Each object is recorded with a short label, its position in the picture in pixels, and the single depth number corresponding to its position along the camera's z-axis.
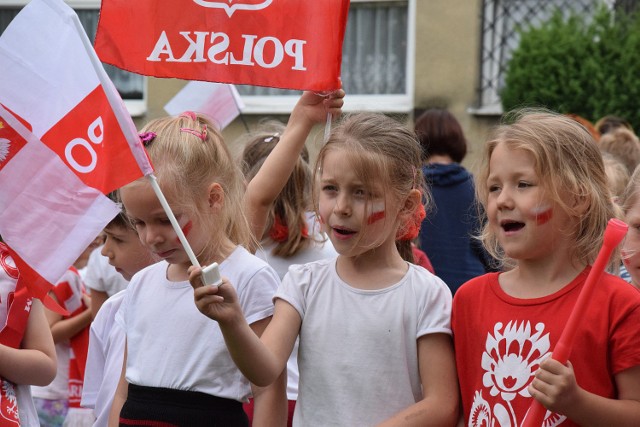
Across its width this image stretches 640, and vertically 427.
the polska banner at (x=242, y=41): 4.95
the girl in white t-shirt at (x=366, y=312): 4.44
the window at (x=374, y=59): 17.24
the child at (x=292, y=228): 6.71
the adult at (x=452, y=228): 8.52
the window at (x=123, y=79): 18.06
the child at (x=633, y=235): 4.98
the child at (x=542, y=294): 4.05
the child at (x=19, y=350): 5.14
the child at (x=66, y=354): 8.36
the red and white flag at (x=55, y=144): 4.42
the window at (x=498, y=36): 16.42
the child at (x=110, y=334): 5.37
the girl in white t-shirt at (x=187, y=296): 4.70
